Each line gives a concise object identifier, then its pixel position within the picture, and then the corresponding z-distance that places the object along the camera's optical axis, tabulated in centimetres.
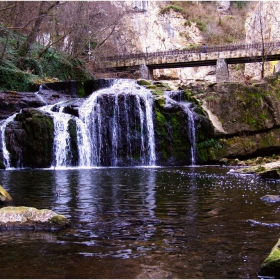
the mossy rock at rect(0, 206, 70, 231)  552
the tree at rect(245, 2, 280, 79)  4225
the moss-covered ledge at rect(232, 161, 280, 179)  1160
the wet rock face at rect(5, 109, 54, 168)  1808
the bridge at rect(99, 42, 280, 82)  3297
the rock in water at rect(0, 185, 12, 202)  762
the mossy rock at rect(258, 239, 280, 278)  366
